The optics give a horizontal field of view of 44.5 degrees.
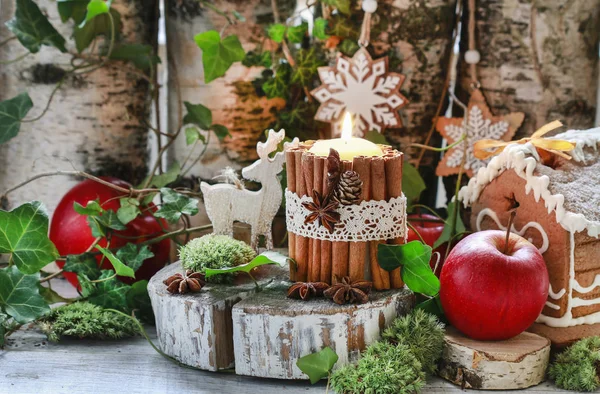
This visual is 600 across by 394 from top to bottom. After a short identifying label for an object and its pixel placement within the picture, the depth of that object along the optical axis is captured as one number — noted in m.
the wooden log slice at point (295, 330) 1.05
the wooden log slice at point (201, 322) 1.09
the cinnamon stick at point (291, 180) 1.12
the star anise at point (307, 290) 1.08
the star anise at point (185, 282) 1.11
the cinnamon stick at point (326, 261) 1.10
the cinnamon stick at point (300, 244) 1.10
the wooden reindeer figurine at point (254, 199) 1.20
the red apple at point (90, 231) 1.42
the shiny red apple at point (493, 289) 1.05
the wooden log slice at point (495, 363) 1.05
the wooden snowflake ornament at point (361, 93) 1.43
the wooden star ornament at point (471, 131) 1.47
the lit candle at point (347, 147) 1.10
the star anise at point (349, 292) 1.06
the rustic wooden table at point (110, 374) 1.07
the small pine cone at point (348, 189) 1.05
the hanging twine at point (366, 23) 1.42
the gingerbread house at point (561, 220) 1.12
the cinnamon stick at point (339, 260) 1.10
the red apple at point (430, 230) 1.35
